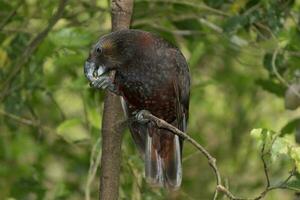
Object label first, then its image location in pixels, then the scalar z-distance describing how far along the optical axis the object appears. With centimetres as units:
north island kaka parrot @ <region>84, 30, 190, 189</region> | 620
